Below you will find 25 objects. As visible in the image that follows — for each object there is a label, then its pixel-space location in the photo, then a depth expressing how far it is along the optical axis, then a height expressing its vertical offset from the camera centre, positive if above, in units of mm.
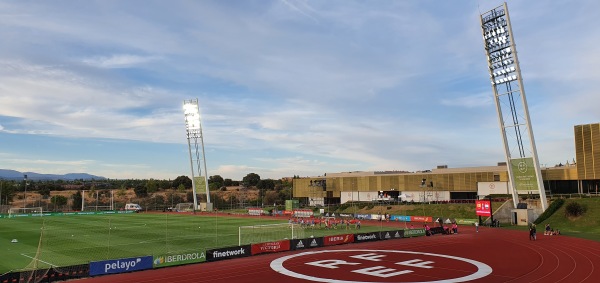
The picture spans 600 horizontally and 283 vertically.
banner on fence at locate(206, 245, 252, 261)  31439 -3441
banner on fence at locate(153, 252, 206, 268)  28625 -3365
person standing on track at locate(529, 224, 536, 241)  42500 -4210
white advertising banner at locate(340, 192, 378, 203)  106919 +819
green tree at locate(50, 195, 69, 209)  122362 +4634
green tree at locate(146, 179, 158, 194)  182250 +9960
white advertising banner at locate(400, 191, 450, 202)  95250 -62
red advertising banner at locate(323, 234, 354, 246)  39375 -3624
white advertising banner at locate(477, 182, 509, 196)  84750 +686
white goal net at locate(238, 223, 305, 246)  40500 -2918
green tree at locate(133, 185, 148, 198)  174775 +8170
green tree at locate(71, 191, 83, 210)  119625 +3871
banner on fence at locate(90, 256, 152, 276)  26094 -3255
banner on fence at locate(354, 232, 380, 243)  42125 -3792
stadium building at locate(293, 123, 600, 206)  70875 +2717
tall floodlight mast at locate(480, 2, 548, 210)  57125 +14783
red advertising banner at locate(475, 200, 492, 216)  57250 -2113
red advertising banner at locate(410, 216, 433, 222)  70325 -3777
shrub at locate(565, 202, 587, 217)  56875 -2995
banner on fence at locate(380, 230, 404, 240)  44409 -3885
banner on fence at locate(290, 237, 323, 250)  37031 -3583
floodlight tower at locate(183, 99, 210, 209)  100750 +19273
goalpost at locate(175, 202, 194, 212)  103588 +518
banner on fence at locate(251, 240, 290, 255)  34312 -3471
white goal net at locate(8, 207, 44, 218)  89619 +1600
